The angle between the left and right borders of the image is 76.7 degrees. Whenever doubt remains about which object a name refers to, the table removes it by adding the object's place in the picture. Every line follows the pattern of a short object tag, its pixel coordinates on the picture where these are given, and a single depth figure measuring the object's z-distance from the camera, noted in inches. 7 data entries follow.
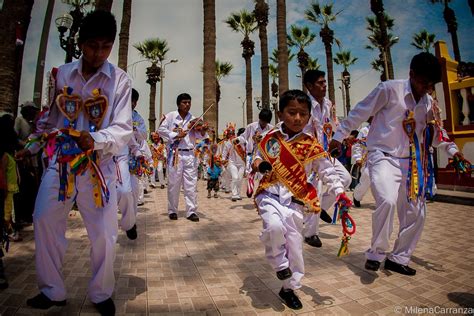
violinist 255.8
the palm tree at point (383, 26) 853.2
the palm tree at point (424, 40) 1387.8
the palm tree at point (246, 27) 1218.7
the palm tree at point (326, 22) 1238.3
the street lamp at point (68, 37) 347.6
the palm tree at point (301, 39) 1358.0
